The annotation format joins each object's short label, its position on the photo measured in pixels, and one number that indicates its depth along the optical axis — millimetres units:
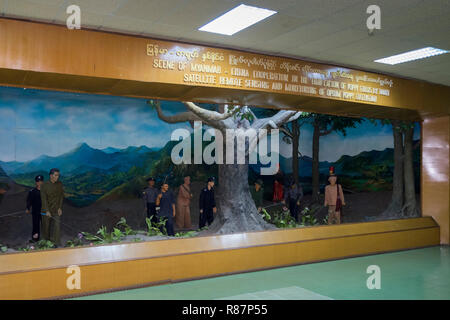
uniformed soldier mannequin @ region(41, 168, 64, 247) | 8281
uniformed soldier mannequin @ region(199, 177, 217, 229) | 10281
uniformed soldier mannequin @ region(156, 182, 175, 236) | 9234
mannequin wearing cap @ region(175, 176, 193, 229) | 11588
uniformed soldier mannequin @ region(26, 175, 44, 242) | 8523
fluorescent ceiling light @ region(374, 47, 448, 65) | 5949
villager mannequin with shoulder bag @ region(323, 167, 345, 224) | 10336
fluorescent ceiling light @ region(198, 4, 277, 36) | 4414
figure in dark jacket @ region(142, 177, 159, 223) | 9820
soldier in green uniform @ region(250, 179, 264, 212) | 15570
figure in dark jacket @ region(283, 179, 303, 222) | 11852
